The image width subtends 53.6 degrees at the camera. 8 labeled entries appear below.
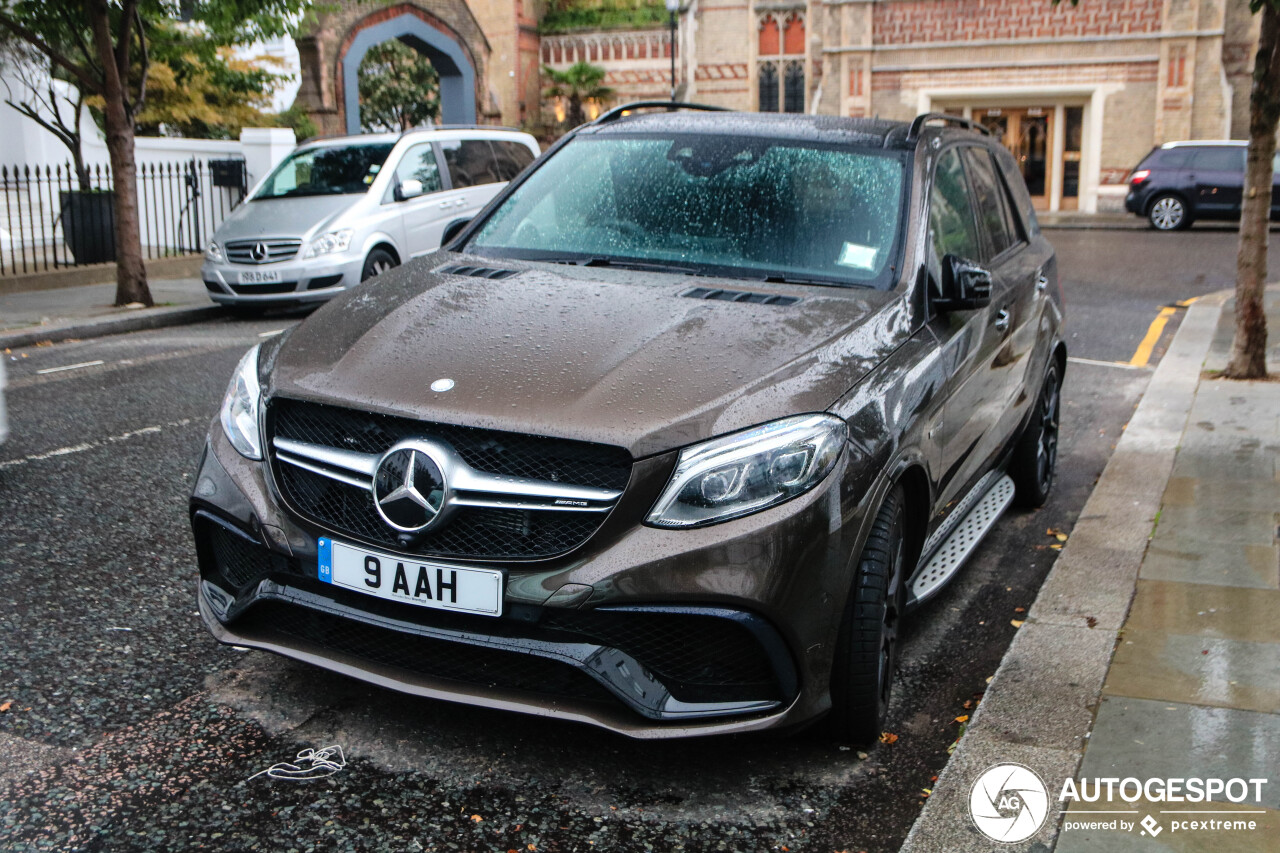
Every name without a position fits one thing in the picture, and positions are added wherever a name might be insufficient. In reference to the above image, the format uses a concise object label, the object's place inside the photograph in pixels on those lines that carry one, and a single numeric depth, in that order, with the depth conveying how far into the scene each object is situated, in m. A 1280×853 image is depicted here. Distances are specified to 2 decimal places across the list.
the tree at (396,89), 43.03
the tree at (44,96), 17.97
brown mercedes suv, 2.95
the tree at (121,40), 12.51
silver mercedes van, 12.73
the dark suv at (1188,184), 25.39
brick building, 34.03
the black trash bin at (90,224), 16.27
